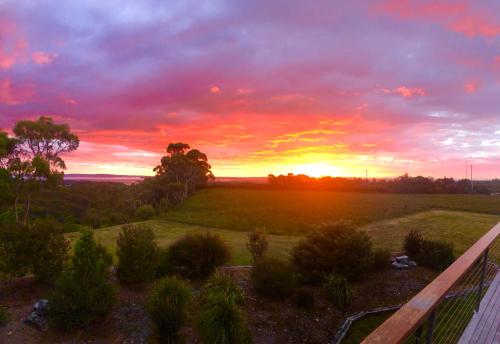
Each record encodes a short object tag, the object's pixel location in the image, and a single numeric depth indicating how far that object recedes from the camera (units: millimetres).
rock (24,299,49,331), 7035
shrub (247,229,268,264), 12344
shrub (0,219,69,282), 8633
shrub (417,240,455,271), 11641
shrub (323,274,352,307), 9203
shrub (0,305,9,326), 6985
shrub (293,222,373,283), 10367
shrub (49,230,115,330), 6965
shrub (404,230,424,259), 12317
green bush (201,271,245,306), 8031
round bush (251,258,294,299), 9141
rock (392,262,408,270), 11562
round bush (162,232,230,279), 10469
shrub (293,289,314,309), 8883
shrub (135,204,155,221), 31859
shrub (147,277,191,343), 6660
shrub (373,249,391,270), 11484
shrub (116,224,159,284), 9117
